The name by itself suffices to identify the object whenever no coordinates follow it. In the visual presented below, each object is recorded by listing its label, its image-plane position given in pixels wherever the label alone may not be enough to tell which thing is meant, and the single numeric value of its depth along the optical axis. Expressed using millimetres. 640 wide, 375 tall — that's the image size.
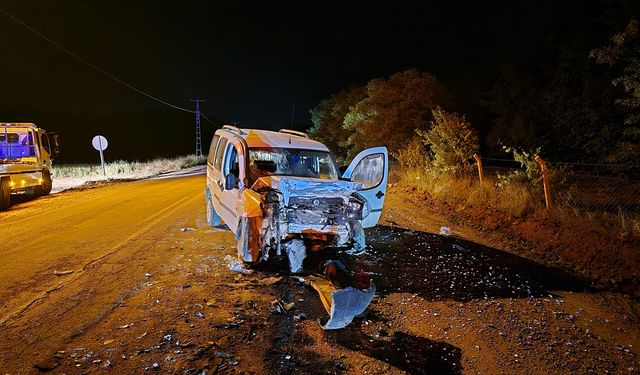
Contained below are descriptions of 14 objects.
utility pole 42631
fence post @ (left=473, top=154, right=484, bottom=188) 11977
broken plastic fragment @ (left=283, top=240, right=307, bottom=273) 5691
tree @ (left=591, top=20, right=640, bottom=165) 9109
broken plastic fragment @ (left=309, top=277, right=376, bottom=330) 4191
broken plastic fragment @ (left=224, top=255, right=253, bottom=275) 5839
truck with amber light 12031
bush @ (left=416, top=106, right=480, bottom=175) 13695
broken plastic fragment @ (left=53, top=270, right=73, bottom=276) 5449
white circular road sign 21016
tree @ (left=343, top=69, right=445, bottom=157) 18641
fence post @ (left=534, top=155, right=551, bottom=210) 9070
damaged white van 5594
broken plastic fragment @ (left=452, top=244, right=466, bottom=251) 7480
